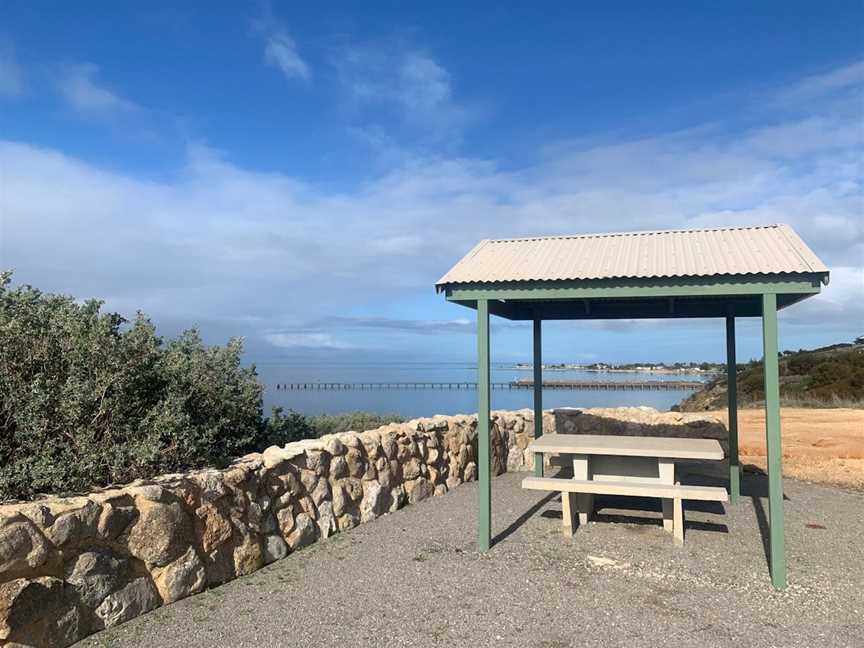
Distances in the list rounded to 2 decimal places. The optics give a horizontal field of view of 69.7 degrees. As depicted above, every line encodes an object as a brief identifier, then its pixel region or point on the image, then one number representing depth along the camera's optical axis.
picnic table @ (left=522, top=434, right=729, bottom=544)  5.56
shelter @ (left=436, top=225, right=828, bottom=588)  4.70
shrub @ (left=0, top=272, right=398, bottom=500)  4.46
